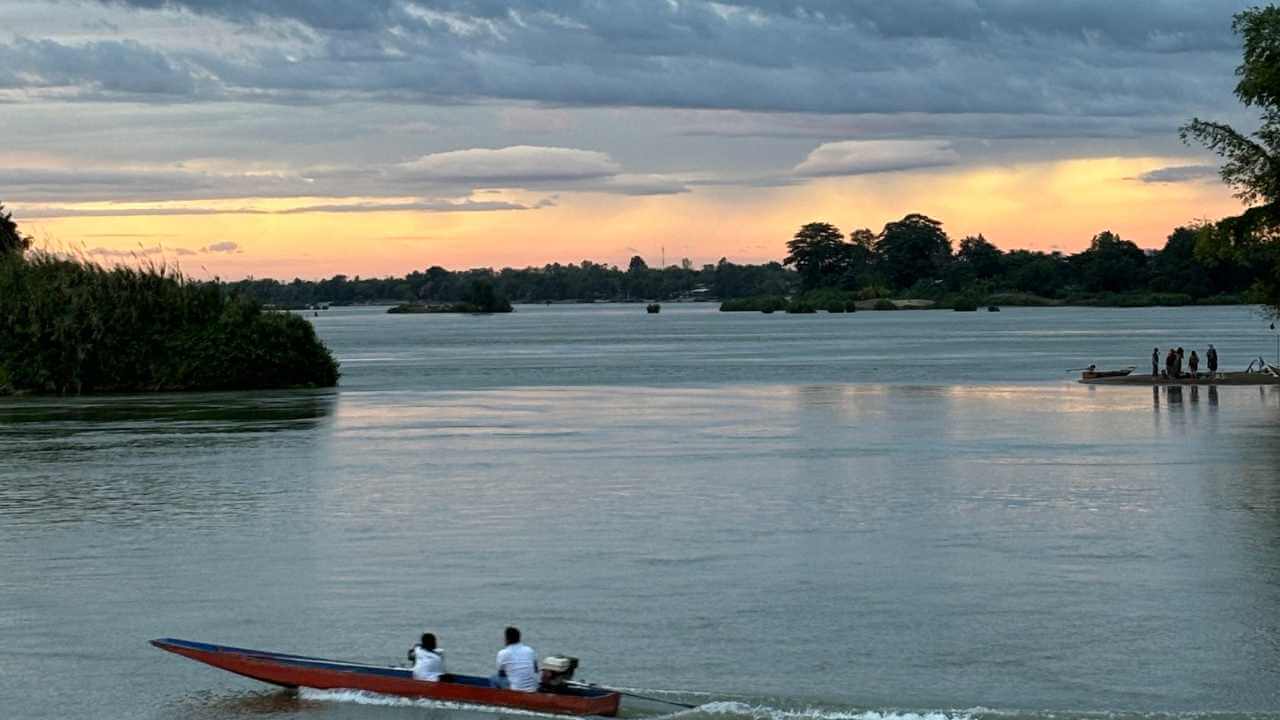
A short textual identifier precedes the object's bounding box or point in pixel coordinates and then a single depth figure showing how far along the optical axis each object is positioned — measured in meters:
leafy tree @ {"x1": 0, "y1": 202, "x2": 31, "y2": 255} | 97.69
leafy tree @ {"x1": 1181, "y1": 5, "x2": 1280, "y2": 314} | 71.88
